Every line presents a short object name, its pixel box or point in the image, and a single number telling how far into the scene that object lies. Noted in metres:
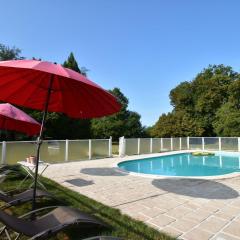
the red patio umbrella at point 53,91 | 3.40
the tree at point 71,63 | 27.81
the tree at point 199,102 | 29.58
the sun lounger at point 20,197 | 4.00
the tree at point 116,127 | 32.38
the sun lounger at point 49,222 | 2.74
